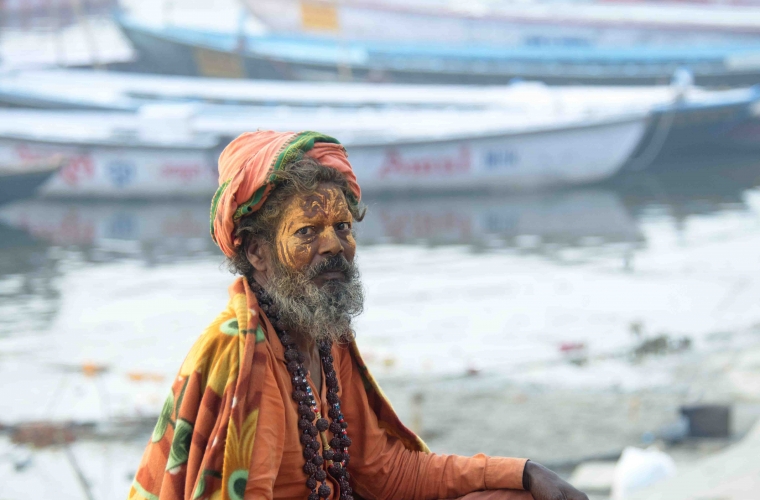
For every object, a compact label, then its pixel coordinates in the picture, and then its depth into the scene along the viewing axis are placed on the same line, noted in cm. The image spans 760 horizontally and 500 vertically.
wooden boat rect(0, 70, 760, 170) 1580
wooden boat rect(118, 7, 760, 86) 1977
